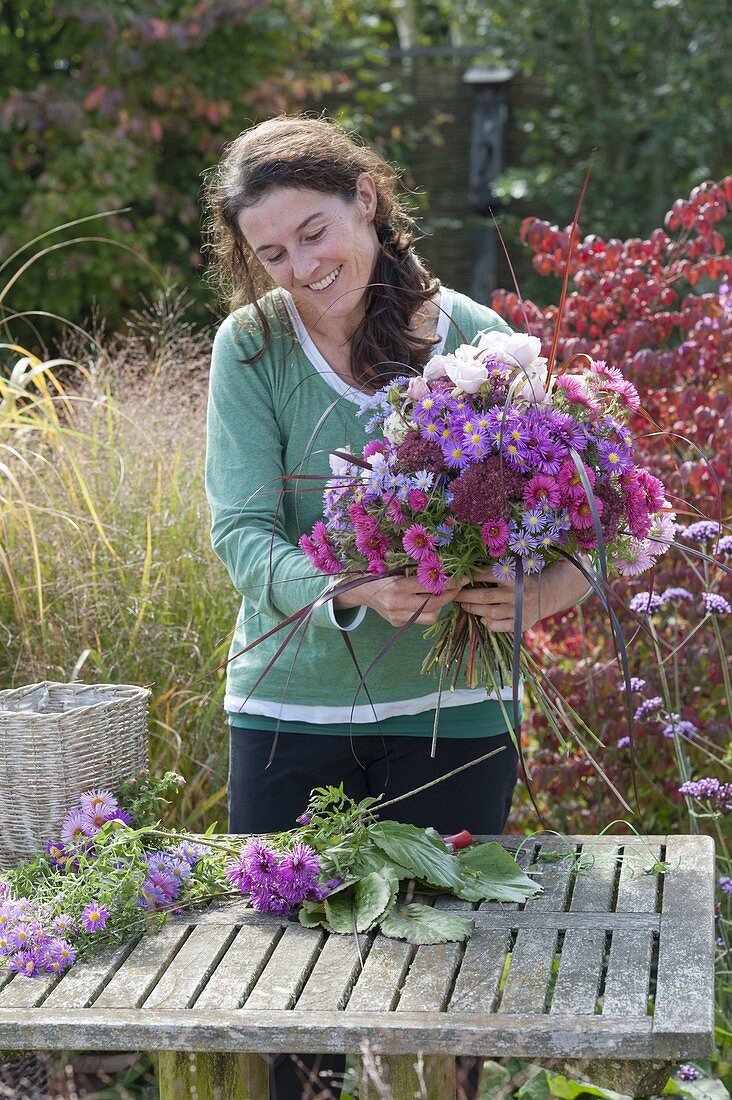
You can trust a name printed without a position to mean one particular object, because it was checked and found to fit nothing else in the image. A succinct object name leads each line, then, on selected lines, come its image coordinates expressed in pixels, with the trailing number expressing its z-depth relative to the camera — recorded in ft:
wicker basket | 12.30
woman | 12.58
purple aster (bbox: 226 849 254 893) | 11.81
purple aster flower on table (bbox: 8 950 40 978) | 11.43
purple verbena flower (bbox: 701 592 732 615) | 14.24
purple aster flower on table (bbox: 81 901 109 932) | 11.57
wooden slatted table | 10.83
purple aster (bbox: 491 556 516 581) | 11.72
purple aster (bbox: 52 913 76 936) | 11.57
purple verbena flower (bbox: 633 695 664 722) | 14.63
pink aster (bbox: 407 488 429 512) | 11.62
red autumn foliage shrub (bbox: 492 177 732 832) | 15.57
